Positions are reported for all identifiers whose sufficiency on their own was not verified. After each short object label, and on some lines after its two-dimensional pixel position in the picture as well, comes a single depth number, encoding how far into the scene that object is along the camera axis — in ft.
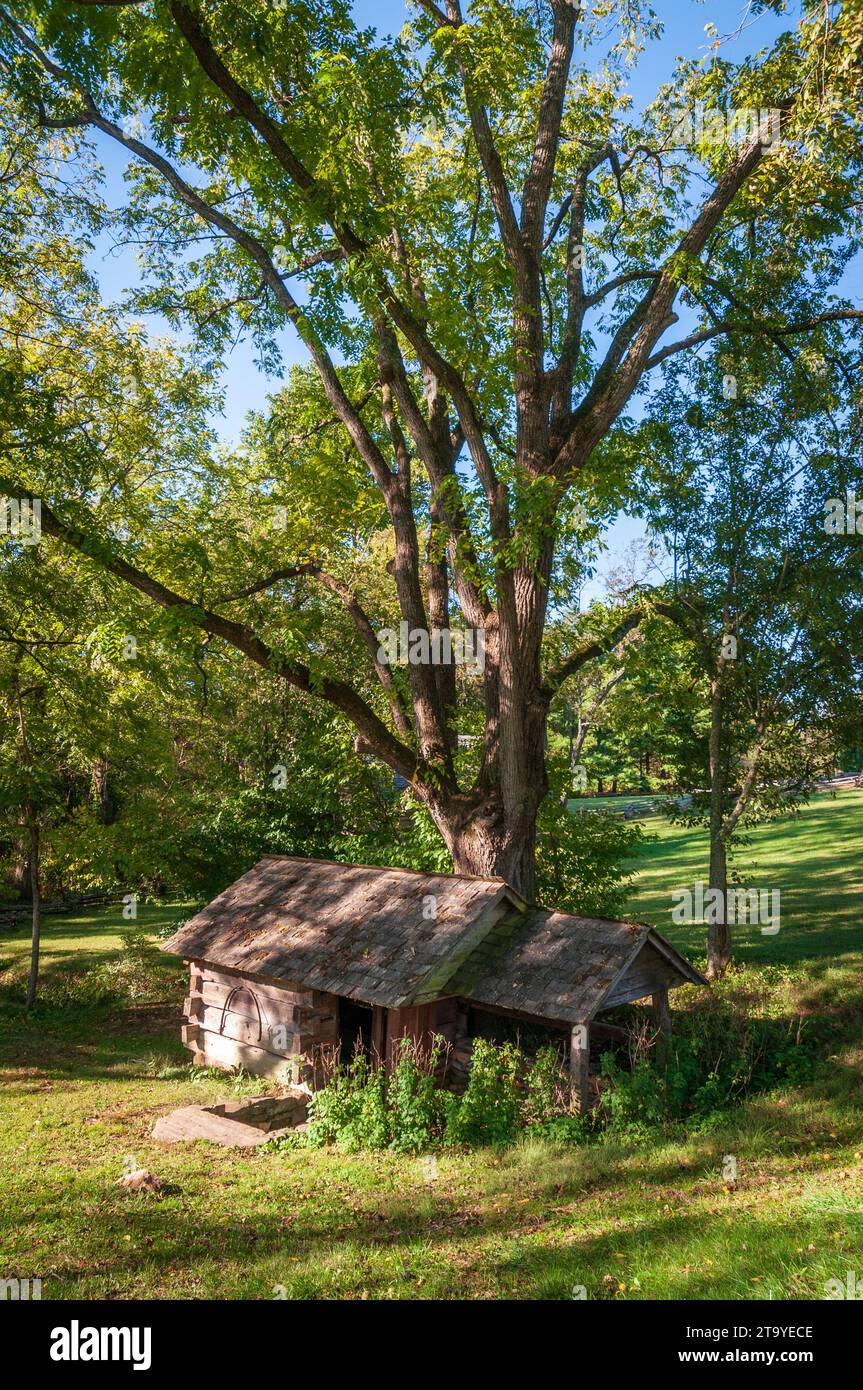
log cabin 37.81
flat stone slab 37.83
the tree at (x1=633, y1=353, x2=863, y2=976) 53.72
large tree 35.45
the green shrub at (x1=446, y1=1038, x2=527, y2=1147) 35.22
